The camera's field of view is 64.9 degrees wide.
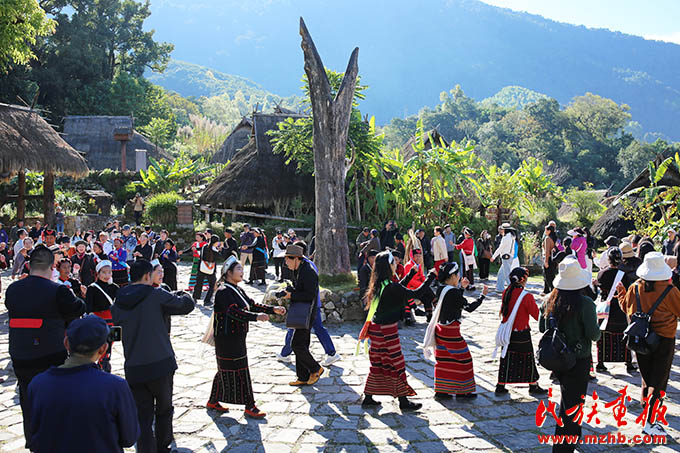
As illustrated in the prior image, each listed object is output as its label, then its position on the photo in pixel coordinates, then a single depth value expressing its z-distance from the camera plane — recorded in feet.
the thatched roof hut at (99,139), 106.11
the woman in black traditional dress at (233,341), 17.21
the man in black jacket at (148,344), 14.17
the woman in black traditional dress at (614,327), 21.86
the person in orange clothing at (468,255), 41.14
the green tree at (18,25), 38.45
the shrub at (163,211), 63.98
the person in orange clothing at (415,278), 29.53
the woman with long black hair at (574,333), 14.14
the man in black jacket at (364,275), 29.25
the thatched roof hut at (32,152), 52.80
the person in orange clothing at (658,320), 16.61
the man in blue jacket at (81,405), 9.12
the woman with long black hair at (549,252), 35.01
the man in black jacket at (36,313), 14.93
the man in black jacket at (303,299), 20.63
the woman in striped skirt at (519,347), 19.31
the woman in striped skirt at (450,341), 18.74
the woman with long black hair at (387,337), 18.22
